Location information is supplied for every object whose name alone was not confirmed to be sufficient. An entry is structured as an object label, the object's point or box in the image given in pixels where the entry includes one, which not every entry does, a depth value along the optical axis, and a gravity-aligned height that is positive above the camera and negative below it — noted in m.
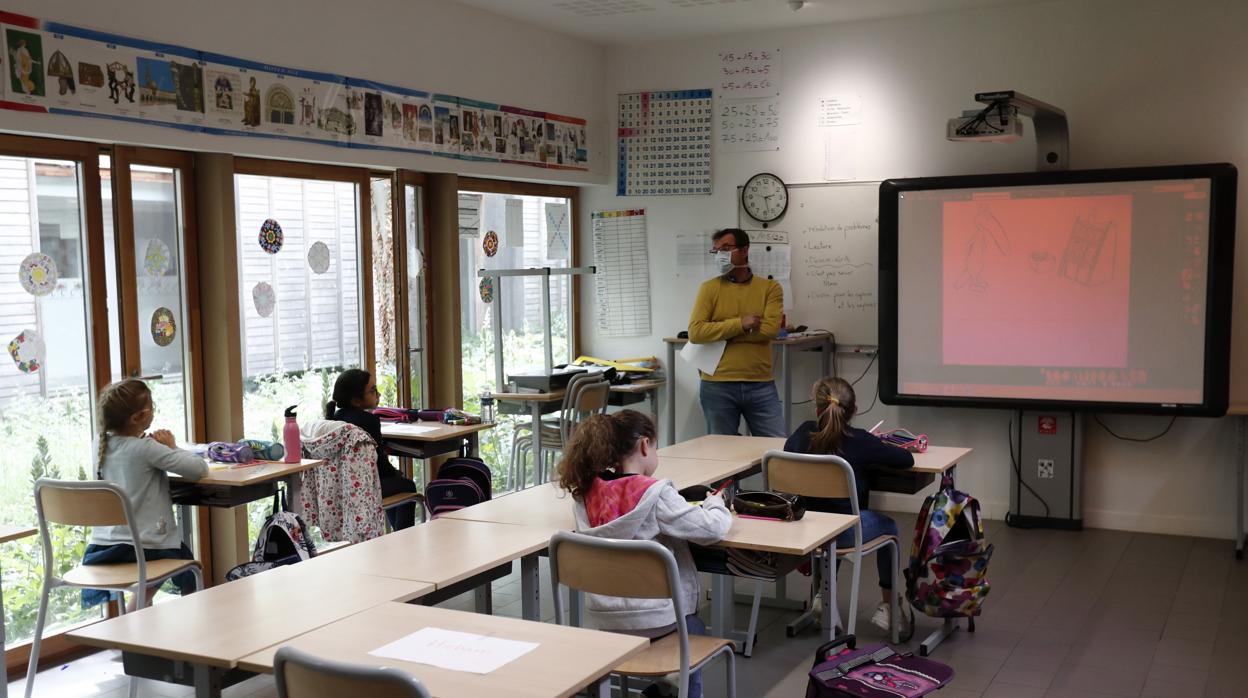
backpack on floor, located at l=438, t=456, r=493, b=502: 4.90 -0.89
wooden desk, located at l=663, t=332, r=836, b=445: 6.43 -0.56
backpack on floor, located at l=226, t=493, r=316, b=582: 3.46 -0.84
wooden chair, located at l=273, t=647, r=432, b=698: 1.91 -0.72
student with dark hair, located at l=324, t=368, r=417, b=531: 4.80 -0.59
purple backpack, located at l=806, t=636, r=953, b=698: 2.64 -1.01
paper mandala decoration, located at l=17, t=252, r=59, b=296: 4.10 +0.02
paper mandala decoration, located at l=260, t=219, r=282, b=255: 5.04 +0.18
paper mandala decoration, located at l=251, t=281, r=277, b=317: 5.02 -0.10
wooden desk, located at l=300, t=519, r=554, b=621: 2.91 -0.79
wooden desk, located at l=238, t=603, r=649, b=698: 2.07 -0.78
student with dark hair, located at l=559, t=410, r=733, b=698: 2.98 -0.66
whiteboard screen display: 5.61 -0.15
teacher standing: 5.98 -0.39
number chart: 7.02 +0.81
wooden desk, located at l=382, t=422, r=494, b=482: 5.03 -0.78
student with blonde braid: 3.90 -0.69
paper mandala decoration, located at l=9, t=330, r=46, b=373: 4.08 -0.27
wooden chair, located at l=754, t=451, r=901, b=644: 3.95 -0.79
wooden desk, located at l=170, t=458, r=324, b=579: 4.06 -0.79
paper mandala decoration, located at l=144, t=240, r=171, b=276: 4.57 +0.08
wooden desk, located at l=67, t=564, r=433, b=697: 2.32 -0.79
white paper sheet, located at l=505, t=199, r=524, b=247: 6.80 +0.30
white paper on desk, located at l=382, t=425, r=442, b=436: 5.07 -0.73
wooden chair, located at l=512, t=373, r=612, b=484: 6.13 -0.80
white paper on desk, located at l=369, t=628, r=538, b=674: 2.19 -0.78
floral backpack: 4.11 -1.10
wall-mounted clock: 6.79 +0.43
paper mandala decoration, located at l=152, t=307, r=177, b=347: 4.60 -0.21
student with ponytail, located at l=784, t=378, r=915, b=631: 4.17 -0.69
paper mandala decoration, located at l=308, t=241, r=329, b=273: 5.32 +0.08
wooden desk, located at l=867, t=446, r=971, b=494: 4.25 -0.82
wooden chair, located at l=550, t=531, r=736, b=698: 2.67 -0.76
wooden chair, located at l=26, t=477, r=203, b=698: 3.61 -0.79
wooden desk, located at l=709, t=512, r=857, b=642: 3.07 -0.78
